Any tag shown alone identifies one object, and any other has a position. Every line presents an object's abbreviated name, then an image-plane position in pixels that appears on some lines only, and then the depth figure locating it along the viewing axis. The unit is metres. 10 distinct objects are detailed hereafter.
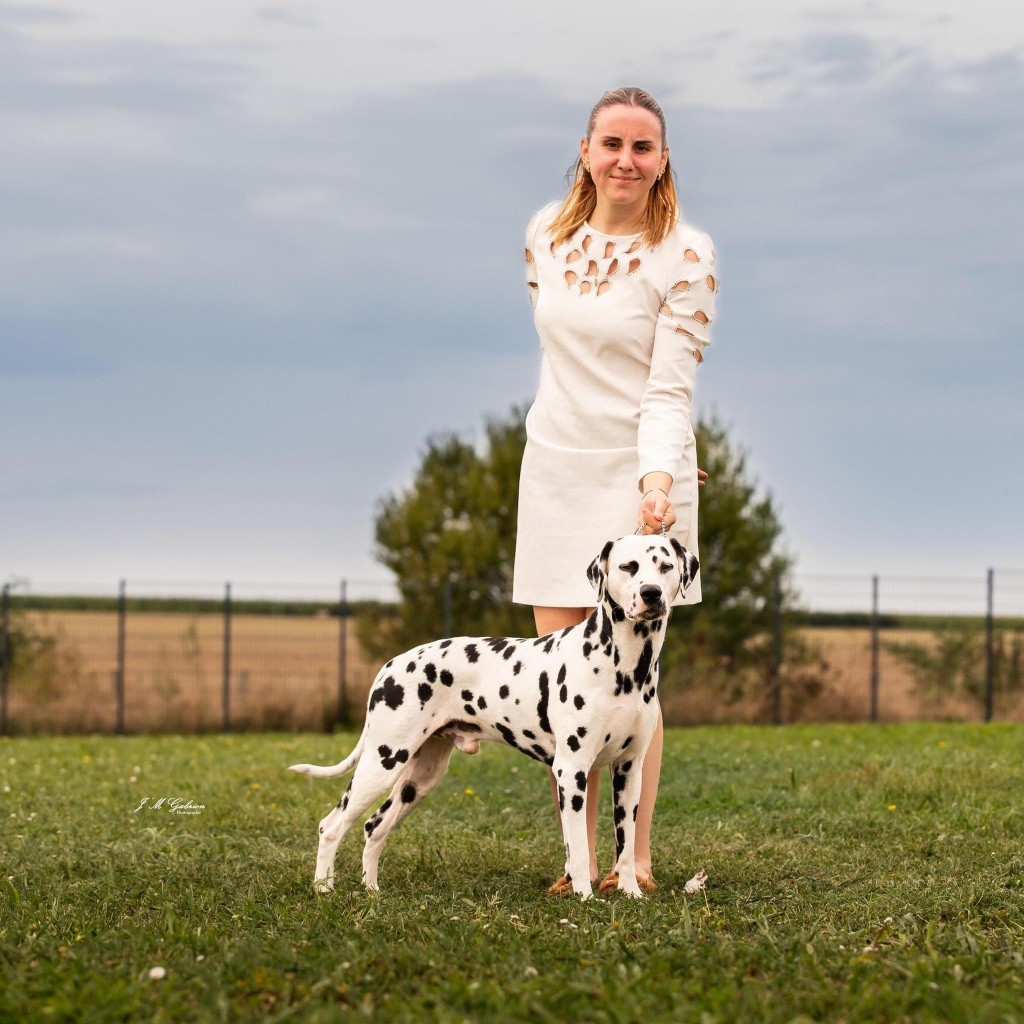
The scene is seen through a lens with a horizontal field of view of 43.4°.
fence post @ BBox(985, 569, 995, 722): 22.11
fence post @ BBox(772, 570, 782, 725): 22.42
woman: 5.36
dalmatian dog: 4.78
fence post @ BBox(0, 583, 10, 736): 20.61
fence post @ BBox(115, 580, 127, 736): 20.91
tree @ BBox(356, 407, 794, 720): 22.86
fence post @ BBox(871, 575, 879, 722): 22.06
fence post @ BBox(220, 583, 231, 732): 21.05
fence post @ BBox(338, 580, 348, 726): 21.41
